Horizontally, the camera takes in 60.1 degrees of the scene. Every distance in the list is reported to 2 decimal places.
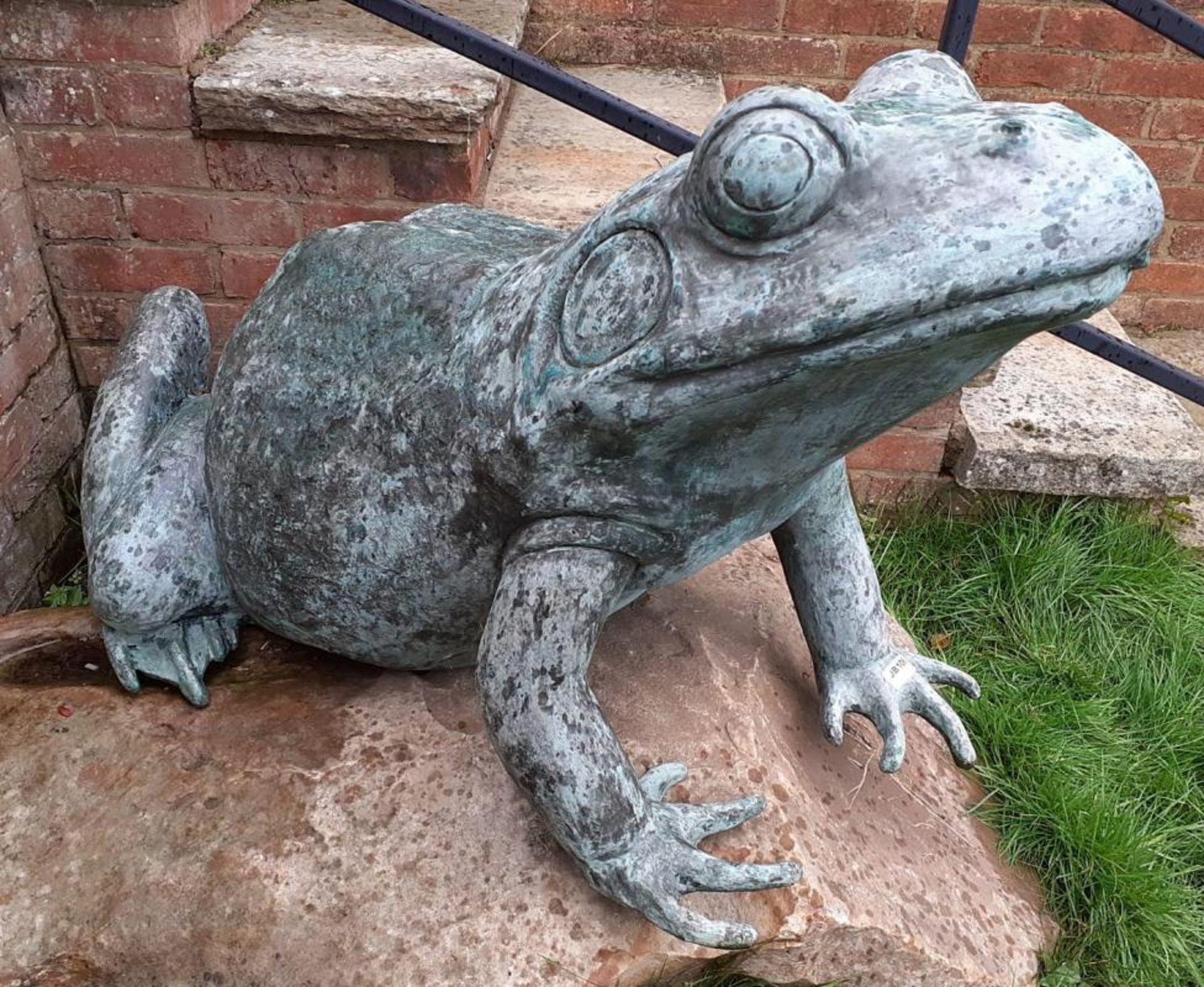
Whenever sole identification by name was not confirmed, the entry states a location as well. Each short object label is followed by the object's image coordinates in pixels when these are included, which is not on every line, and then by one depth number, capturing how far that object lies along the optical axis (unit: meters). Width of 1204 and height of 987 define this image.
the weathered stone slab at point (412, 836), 1.41
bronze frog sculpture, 0.92
